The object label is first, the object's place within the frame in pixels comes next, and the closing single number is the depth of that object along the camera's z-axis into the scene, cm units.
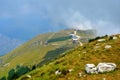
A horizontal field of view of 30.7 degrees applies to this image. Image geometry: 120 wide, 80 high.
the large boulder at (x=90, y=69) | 4189
